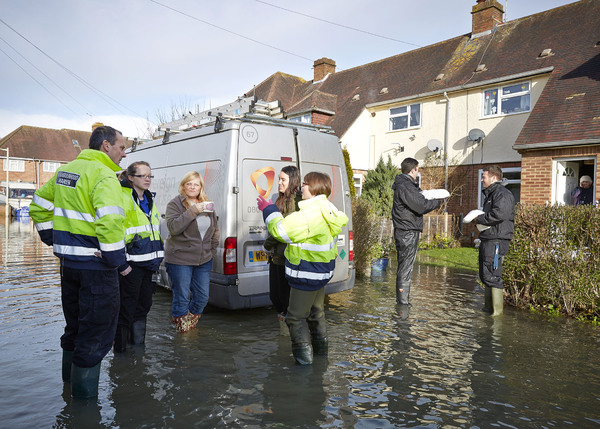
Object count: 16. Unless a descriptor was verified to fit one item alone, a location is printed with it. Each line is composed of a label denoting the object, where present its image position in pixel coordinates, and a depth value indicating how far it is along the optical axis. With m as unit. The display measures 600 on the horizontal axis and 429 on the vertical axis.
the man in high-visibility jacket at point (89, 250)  3.21
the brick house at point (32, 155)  45.03
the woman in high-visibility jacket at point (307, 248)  3.93
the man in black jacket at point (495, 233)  6.05
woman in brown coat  4.99
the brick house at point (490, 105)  12.64
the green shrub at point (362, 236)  9.16
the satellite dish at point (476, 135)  16.09
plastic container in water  10.57
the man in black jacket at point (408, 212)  5.95
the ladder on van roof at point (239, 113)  6.44
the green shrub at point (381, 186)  16.55
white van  5.35
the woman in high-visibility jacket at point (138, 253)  4.27
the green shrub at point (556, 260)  5.93
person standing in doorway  9.83
